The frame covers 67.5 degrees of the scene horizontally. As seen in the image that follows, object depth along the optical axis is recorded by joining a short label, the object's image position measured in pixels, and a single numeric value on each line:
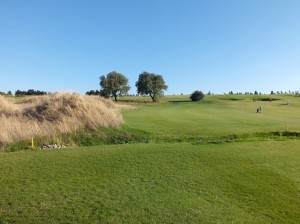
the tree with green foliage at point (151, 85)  66.33
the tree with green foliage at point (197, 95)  58.65
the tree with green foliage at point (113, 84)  67.05
